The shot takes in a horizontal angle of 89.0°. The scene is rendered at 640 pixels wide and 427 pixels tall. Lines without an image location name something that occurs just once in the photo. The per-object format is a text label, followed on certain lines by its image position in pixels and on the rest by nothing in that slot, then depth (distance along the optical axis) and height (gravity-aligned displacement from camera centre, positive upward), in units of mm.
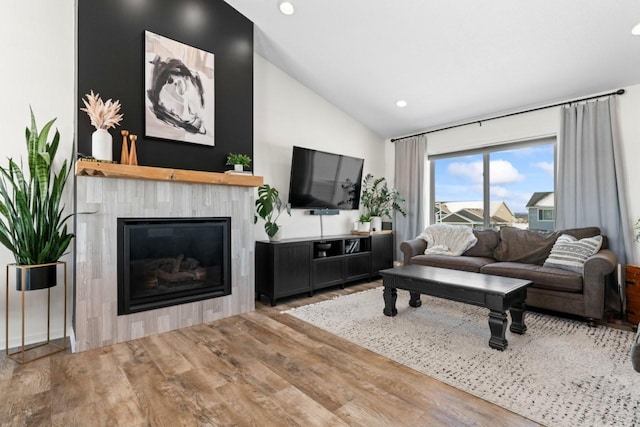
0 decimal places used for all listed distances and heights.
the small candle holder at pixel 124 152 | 2711 +546
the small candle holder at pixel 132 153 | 2730 +542
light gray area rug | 1755 -1011
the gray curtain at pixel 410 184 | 5250 +525
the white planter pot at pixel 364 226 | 5104 -154
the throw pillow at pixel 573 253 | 3219 -380
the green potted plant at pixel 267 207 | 3830 +119
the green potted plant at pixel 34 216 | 2330 +15
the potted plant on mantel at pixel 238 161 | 3322 +572
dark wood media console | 3699 -590
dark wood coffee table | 2459 -619
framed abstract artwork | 2945 +1204
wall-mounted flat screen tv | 4305 +517
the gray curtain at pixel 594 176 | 3465 +441
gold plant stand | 2307 -1006
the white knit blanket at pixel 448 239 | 4359 -316
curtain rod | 3591 +1357
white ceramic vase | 2535 +567
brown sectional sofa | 2924 -553
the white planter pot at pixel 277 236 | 3863 -230
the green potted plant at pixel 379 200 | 5445 +273
